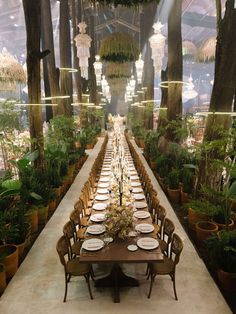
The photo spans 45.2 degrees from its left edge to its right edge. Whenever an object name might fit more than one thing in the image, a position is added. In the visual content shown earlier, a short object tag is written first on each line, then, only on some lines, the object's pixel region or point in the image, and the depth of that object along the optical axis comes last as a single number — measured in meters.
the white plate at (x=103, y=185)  7.20
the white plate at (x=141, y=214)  5.17
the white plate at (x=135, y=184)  7.40
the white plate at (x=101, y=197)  6.23
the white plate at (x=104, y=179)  7.88
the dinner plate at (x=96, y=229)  4.58
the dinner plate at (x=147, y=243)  4.07
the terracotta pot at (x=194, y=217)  5.85
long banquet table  3.81
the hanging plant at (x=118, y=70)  14.14
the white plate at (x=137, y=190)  6.80
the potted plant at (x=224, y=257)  4.14
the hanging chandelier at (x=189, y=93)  15.76
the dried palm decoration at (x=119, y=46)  9.34
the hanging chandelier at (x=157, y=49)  7.81
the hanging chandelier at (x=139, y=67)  11.61
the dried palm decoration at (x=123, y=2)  4.52
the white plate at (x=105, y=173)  8.73
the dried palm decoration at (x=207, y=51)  12.59
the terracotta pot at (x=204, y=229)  5.34
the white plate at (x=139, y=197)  6.20
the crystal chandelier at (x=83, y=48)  9.58
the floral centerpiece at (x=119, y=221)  4.33
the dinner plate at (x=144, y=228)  4.58
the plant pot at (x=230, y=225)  5.42
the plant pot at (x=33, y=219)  5.96
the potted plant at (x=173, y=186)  7.90
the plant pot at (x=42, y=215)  6.49
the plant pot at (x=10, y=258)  4.53
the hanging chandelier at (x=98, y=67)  13.86
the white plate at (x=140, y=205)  5.68
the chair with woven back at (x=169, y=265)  4.05
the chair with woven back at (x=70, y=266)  4.04
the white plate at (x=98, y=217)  5.08
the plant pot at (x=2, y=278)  4.21
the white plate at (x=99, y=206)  5.68
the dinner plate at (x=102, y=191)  6.71
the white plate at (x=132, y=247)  4.02
